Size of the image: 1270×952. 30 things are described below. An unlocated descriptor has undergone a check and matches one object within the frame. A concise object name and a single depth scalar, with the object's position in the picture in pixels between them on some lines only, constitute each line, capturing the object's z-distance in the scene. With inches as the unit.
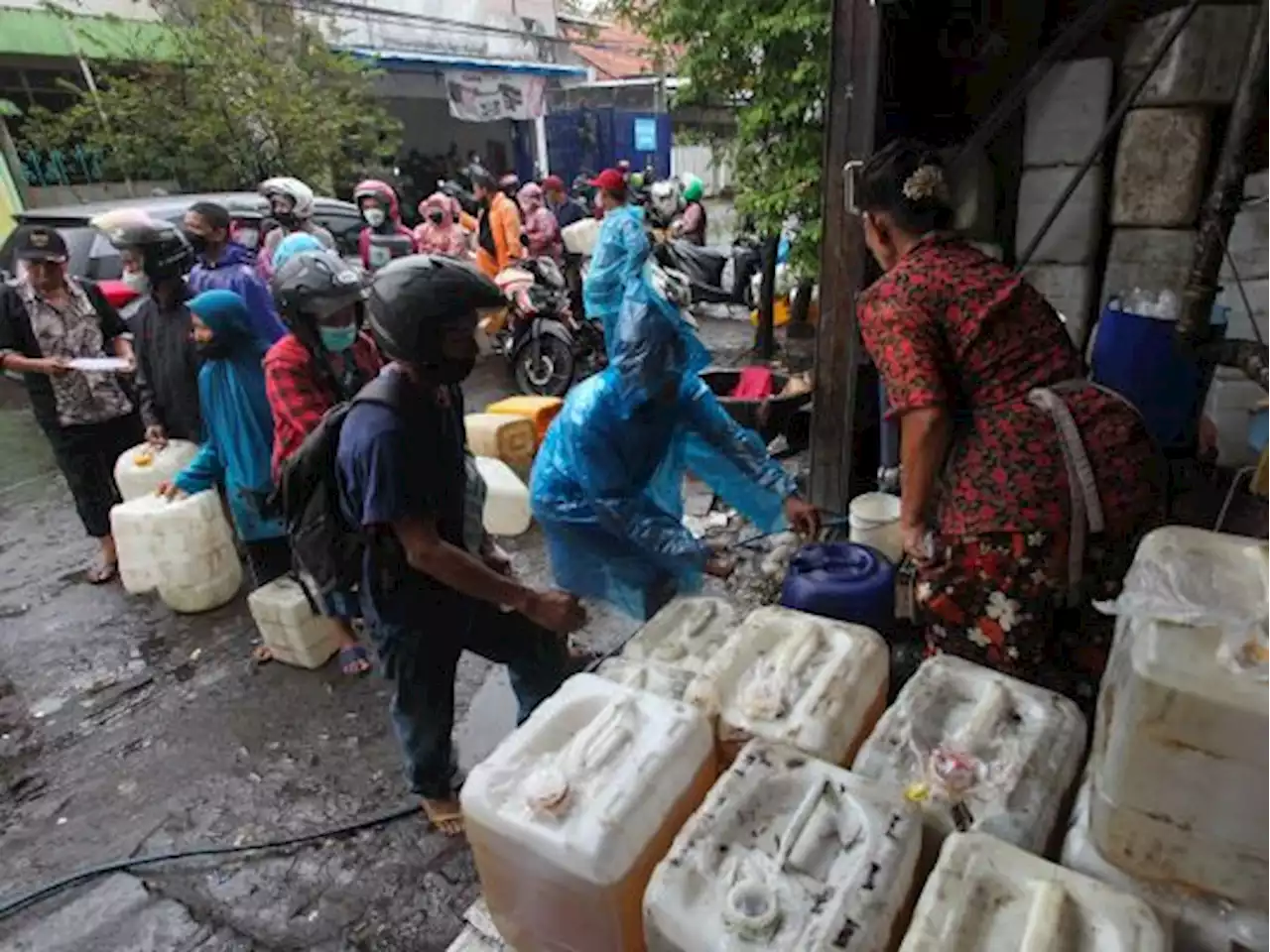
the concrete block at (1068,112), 155.9
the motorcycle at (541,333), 283.9
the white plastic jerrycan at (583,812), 50.8
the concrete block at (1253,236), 143.4
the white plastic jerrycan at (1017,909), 42.6
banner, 646.5
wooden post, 135.2
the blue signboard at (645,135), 803.5
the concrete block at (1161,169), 143.1
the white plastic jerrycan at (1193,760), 39.6
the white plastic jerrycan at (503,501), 181.5
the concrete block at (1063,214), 160.2
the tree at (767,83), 228.2
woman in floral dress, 78.4
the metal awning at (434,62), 567.2
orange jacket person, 350.0
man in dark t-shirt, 79.4
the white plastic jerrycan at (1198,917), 42.3
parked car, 246.7
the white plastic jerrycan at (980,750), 52.7
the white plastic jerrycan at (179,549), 151.0
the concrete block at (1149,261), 150.7
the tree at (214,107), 417.4
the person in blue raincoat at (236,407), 131.6
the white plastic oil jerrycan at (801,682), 59.6
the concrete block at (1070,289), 166.4
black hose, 98.7
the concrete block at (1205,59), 135.2
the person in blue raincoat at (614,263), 113.7
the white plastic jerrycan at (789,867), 44.1
